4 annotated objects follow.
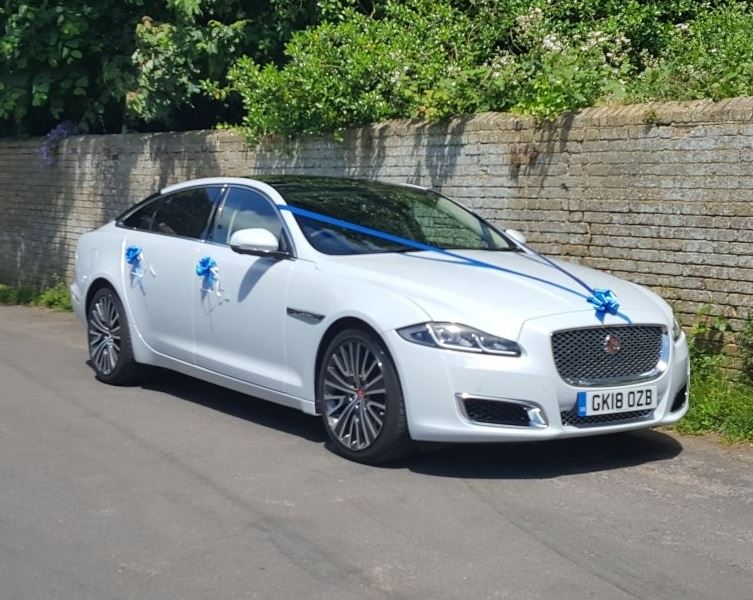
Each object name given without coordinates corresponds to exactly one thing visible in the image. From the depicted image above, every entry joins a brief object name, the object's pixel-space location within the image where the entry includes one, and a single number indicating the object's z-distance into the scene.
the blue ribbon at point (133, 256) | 8.64
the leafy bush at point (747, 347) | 8.07
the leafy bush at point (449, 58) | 10.38
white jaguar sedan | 6.22
